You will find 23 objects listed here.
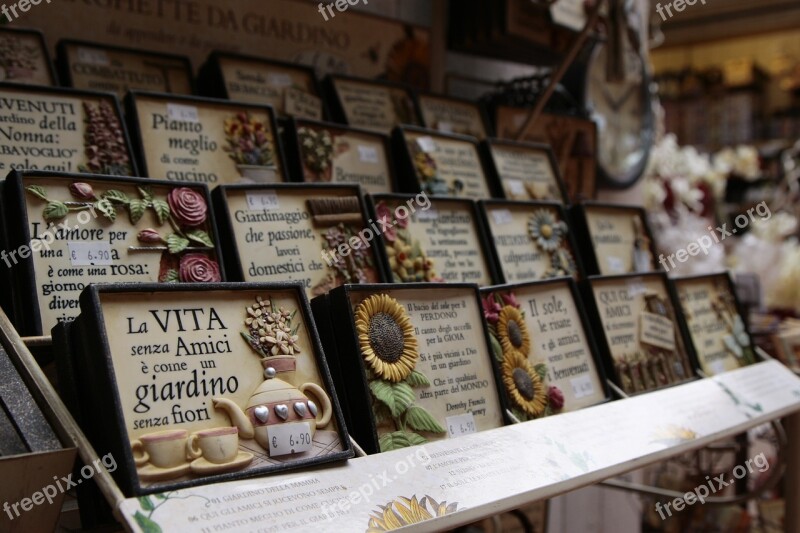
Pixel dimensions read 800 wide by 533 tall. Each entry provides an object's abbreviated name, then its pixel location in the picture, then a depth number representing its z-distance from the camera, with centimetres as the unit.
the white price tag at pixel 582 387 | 145
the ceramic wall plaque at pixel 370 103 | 185
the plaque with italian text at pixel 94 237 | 107
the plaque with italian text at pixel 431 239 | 146
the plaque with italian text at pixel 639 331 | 158
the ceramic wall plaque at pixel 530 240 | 165
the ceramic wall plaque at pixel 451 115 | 203
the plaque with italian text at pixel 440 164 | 171
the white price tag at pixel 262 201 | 129
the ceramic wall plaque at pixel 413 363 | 110
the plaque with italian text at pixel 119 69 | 152
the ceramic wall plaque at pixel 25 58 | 142
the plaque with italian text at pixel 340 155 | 157
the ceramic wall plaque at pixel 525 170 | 188
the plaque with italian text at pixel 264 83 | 168
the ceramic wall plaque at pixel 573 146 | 245
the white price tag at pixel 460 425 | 119
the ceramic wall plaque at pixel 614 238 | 183
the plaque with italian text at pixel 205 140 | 138
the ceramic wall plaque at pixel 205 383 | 86
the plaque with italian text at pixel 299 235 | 126
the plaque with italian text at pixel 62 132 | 123
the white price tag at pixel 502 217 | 167
